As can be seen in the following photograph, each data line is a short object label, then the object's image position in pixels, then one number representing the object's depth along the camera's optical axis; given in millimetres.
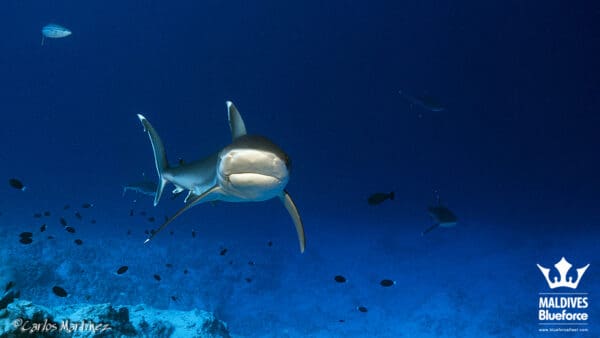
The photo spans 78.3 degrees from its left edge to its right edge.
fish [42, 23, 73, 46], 12406
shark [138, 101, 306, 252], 3197
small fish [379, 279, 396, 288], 9297
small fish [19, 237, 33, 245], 8727
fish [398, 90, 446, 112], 10945
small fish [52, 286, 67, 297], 8148
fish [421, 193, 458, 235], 7691
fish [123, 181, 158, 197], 10445
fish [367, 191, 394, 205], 7898
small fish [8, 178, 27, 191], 9648
